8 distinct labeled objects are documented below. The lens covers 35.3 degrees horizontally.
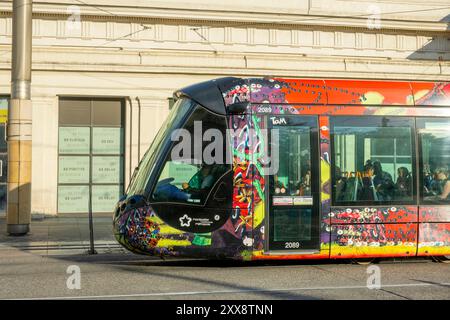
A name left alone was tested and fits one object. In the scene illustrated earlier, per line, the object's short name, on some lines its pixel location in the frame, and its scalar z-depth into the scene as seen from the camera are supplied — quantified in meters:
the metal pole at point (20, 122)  16.73
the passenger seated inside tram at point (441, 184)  11.55
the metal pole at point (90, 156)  22.34
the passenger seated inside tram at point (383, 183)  11.35
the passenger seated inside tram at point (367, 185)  11.28
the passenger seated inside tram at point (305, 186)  11.02
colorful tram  10.78
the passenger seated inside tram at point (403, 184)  11.41
